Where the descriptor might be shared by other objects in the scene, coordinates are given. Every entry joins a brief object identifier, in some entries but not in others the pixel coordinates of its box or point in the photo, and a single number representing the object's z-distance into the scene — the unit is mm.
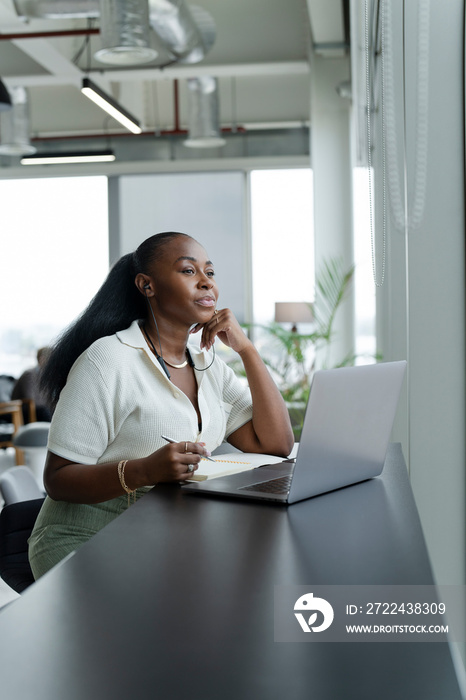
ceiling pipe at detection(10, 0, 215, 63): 5582
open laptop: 1364
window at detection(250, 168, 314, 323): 10344
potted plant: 5887
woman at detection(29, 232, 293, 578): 1849
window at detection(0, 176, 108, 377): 10844
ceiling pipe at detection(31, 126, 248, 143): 10289
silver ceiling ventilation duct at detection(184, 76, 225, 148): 8547
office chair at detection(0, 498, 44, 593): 2145
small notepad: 1656
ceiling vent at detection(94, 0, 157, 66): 5125
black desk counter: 712
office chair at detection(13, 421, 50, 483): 6113
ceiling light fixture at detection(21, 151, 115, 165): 8812
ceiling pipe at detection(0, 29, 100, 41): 6676
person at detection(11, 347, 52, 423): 7812
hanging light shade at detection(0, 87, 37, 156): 8531
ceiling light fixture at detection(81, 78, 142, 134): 6348
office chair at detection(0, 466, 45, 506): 2307
